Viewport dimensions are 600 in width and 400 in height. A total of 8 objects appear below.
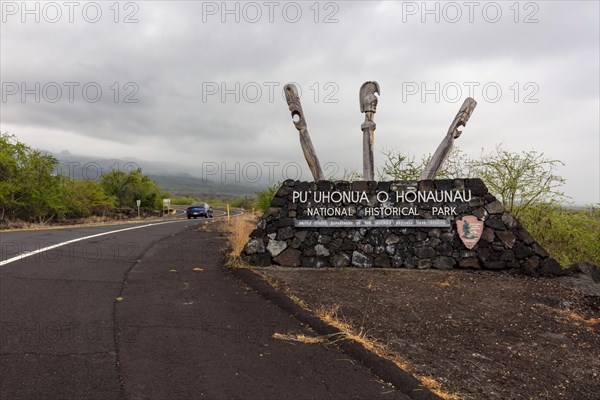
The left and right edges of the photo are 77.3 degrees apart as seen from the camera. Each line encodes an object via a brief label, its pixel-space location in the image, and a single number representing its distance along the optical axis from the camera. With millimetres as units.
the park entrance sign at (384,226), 8102
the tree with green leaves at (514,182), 10086
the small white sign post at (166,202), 40631
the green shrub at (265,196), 18014
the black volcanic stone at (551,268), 7590
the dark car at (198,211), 36050
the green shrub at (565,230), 9766
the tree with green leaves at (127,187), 39344
